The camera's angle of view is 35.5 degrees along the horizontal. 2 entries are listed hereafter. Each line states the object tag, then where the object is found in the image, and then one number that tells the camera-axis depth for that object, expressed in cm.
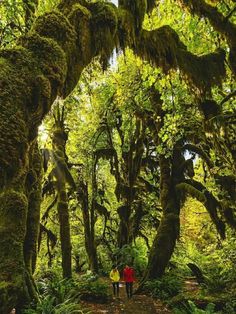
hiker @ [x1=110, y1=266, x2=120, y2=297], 1568
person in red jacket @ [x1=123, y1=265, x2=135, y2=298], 1563
